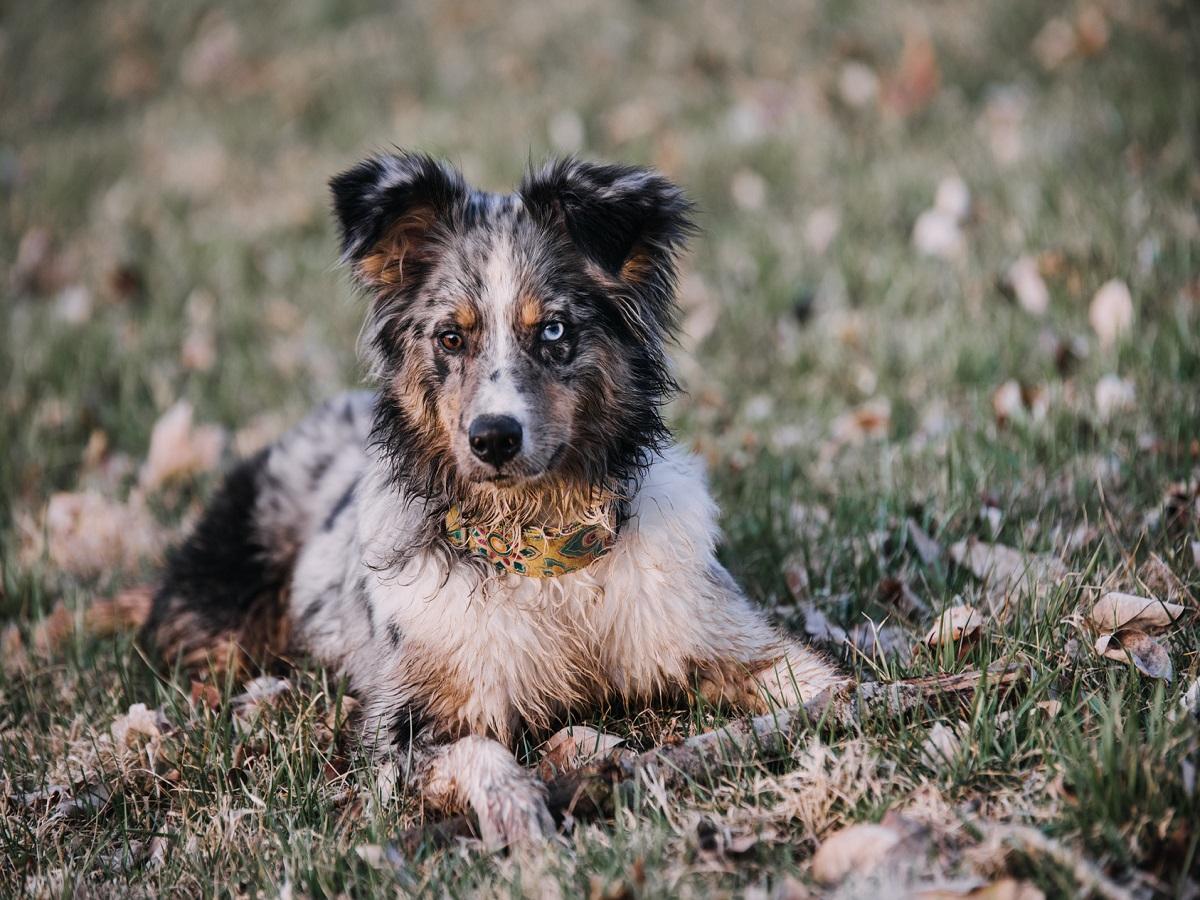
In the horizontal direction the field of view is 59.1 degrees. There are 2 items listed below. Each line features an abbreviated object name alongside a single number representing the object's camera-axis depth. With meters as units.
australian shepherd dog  3.10
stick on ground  2.70
